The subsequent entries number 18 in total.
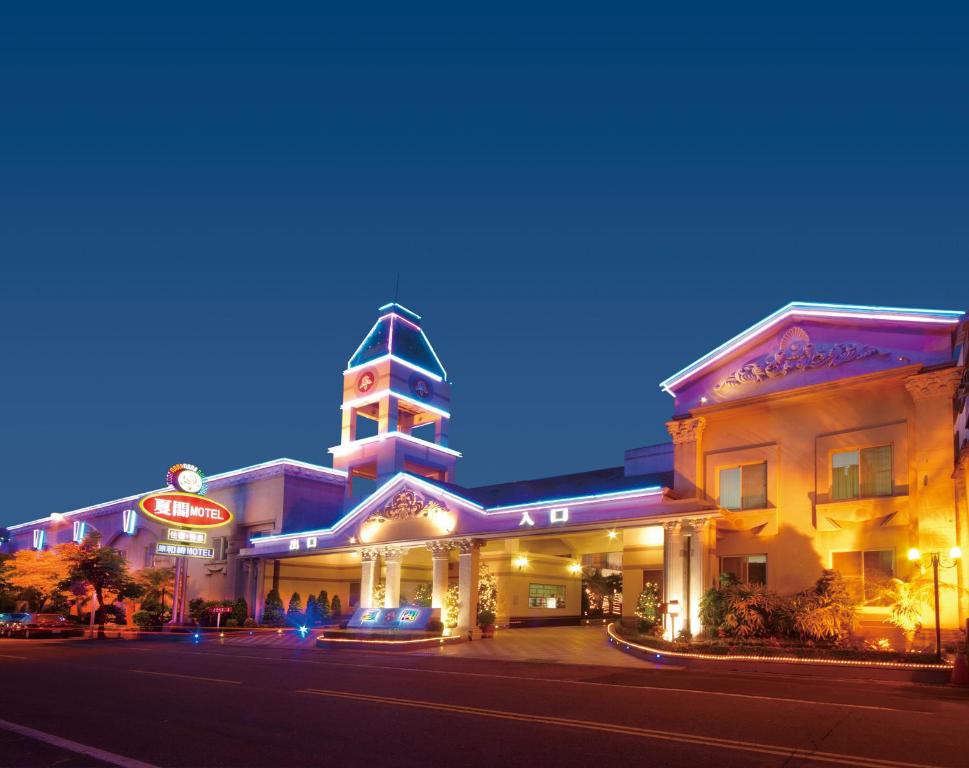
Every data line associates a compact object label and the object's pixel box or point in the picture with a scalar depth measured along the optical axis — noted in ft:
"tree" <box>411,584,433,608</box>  136.77
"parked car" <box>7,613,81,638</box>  138.51
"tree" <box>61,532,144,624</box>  154.40
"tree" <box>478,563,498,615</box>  137.18
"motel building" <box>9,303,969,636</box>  78.54
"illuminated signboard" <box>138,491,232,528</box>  142.92
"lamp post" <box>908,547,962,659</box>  63.57
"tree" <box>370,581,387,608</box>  127.44
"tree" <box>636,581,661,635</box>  95.73
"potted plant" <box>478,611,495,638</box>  113.39
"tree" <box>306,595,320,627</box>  152.96
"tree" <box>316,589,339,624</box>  154.20
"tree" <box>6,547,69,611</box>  170.30
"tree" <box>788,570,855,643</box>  74.43
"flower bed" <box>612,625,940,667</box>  65.22
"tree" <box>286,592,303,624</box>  152.57
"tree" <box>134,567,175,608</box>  168.25
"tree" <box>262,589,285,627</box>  149.26
